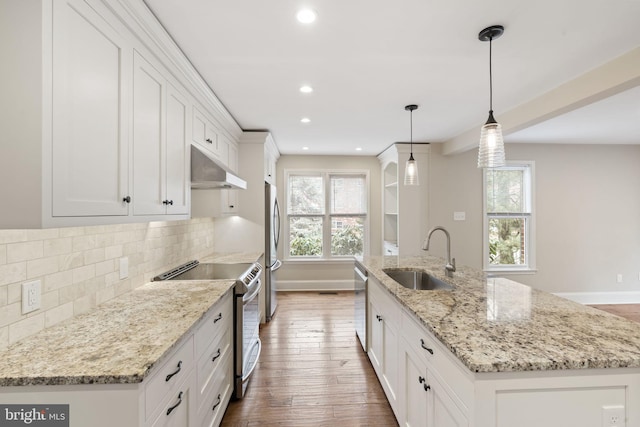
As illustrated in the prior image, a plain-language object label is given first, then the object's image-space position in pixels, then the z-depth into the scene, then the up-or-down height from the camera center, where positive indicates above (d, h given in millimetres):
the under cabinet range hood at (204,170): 2264 +350
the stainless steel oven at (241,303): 2232 -676
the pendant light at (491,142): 1771 +438
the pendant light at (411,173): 3105 +444
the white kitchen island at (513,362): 1045 -549
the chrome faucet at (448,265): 2363 -398
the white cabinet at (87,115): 961 +411
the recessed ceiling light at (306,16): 1563 +1069
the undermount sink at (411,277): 2637 -552
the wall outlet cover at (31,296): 1215 -327
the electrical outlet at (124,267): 1864 -321
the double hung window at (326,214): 5520 +39
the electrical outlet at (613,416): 1065 -715
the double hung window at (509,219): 4812 -53
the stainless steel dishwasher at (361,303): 2869 -867
